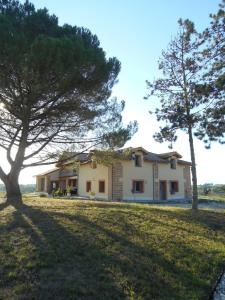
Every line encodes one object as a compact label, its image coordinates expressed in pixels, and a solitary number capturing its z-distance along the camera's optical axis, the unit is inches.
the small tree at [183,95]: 473.0
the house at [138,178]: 821.4
